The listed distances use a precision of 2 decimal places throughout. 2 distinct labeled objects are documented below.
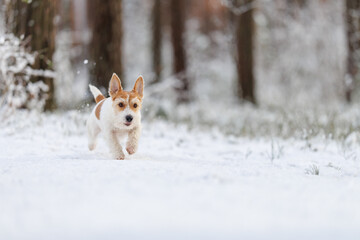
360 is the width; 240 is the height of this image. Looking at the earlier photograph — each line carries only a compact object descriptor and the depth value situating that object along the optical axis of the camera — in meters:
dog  7.88
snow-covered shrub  11.73
